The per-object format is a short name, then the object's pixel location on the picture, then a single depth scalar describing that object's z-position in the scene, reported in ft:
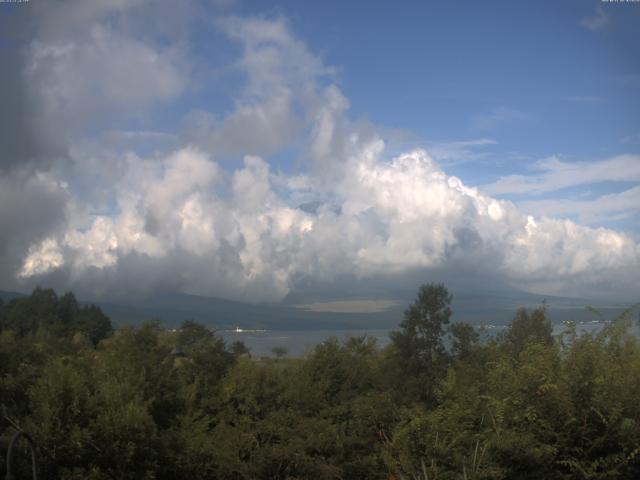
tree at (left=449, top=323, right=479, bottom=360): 138.51
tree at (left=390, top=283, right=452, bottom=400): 137.08
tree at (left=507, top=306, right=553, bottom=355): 53.78
